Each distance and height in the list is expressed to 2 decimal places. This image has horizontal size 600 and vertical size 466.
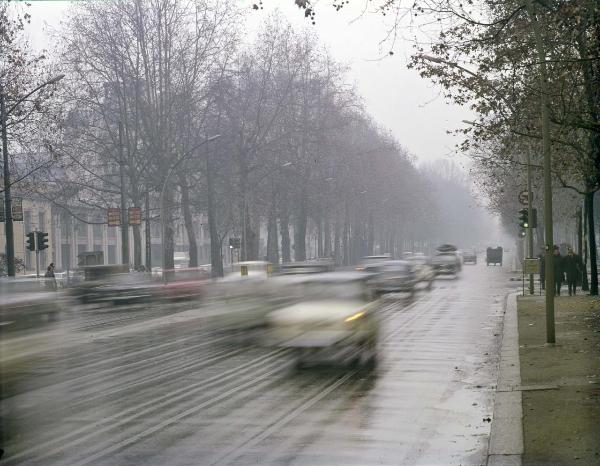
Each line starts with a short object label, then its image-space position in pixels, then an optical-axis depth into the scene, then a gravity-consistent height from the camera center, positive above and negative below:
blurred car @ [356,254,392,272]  39.42 -0.41
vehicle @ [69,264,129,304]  35.47 -0.97
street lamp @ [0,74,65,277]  35.03 +3.70
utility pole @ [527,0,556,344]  16.25 +0.55
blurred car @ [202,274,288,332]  20.25 -1.08
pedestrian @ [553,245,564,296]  34.17 -0.96
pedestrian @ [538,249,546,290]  35.47 -1.02
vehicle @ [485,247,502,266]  96.71 -0.90
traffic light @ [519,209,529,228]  35.67 +1.11
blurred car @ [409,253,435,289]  50.74 -1.30
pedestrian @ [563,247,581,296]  33.94 -0.84
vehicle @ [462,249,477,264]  109.12 -1.06
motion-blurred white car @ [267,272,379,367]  18.33 -1.35
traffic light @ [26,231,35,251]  43.47 +0.97
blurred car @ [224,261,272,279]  28.93 -0.44
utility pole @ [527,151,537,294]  33.50 +1.30
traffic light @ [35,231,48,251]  43.66 +1.05
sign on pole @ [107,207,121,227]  49.25 +2.30
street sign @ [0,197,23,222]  41.92 +2.45
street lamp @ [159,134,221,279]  49.99 +2.34
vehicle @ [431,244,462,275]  64.44 -0.91
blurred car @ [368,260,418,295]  38.56 -1.09
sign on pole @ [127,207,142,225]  49.31 +2.30
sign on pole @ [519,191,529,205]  36.40 +1.95
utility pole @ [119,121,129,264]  51.80 +2.61
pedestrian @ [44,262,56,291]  51.81 -0.59
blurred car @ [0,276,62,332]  14.14 -0.70
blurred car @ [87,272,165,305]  34.16 -1.12
